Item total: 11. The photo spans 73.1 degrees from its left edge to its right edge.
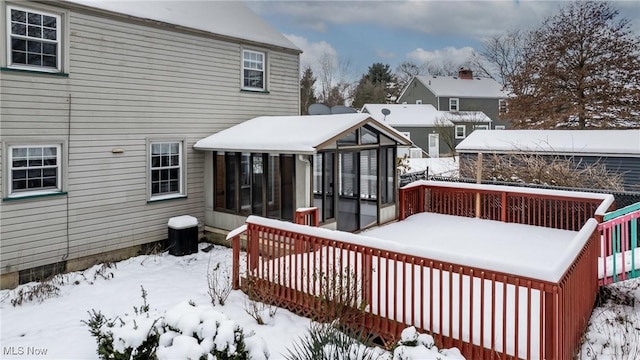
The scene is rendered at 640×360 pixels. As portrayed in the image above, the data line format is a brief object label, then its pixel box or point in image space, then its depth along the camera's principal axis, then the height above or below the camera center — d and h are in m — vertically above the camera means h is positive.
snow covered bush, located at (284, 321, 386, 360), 3.63 -1.44
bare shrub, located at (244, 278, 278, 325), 5.26 -1.59
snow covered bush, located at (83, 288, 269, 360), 3.83 -1.44
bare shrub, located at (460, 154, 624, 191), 11.95 +0.27
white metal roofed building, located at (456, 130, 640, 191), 13.35 +1.23
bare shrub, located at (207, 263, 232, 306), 5.88 -1.61
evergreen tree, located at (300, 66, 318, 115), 34.28 +7.82
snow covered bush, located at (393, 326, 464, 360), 3.58 -1.44
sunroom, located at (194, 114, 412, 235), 8.68 +0.26
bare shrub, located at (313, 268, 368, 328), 4.80 -1.34
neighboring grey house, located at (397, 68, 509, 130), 35.88 +7.40
